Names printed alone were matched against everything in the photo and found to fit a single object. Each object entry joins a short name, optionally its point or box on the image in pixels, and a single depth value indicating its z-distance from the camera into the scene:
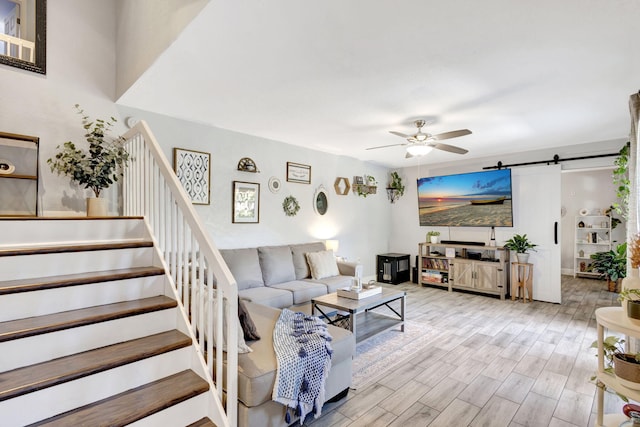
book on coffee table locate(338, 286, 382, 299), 3.54
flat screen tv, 5.62
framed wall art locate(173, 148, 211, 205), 3.74
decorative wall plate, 4.80
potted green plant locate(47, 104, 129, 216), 2.70
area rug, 2.83
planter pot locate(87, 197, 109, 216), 2.75
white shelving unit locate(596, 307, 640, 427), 1.65
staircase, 1.47
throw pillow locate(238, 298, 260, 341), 2.24
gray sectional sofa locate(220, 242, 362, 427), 1.83
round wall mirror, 5.52
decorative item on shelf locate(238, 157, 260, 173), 4.38
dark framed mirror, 2.81
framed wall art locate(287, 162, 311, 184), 5.07
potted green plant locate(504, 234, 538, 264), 5.30
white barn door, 5.18
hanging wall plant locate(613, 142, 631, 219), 3.14
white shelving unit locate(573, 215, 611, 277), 6.97
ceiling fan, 3.66
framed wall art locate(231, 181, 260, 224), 4.34
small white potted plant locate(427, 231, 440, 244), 6.34
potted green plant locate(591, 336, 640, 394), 1.63
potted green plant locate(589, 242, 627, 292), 5.02
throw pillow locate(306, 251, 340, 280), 4.66
